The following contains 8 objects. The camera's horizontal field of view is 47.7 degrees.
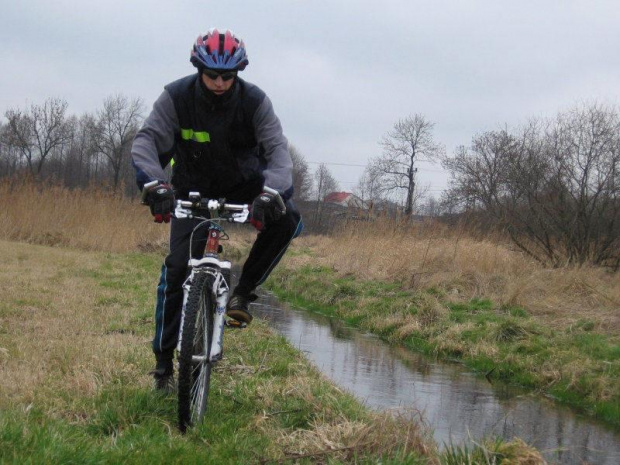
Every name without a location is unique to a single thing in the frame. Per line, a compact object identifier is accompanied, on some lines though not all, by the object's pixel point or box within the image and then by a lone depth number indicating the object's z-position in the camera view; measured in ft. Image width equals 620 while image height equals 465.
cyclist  13.56
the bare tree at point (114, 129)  237.86
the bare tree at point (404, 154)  198.90
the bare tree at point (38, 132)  198.49
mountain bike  12.35
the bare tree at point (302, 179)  222.28
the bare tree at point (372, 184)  200.95
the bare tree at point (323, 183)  249.96
